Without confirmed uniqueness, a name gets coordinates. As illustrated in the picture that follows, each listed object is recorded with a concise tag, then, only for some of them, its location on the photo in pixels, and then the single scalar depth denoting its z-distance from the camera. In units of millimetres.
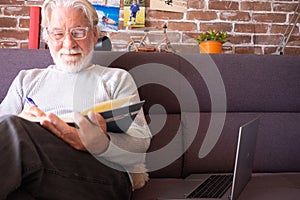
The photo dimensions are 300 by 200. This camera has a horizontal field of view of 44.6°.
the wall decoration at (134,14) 2154
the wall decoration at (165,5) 2180
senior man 938
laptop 1129
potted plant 1981
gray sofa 1521
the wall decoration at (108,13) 2139
